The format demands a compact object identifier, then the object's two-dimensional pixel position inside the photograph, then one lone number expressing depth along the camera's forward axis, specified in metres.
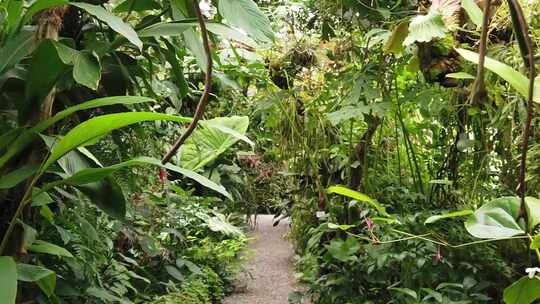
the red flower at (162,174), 2.01
